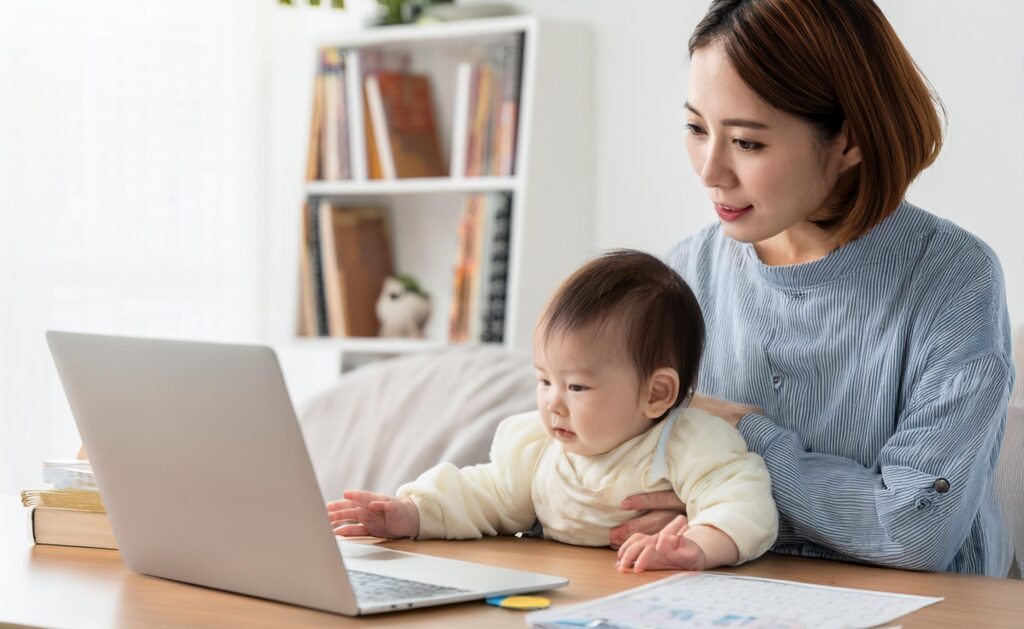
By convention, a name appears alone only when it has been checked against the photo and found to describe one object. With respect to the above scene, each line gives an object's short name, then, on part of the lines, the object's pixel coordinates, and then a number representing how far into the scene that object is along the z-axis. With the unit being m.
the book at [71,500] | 1.19
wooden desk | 0.90
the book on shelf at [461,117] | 3.15
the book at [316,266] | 3.38
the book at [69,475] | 1.21
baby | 1.16
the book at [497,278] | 3.08
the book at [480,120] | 3.12
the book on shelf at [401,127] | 3.29
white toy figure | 3.33
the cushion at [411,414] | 2.35
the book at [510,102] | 3.05
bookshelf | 3.01
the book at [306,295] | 3.38
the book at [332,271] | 3.34
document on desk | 0.87
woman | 1.20
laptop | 0.90
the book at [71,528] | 1.18
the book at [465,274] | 3.14
